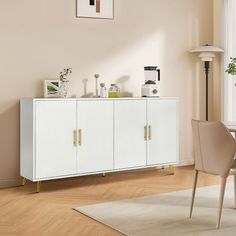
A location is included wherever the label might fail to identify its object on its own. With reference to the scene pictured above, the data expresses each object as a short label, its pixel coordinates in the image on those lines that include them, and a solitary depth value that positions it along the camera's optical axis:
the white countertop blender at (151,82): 5.64
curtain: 6.18
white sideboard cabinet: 4.76
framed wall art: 5.41
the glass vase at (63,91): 5.14
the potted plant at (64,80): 5.16
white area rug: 3.51
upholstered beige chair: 3.51
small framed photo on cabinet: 5.11
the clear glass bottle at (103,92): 5.34
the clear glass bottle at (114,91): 5.48
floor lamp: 6.07
